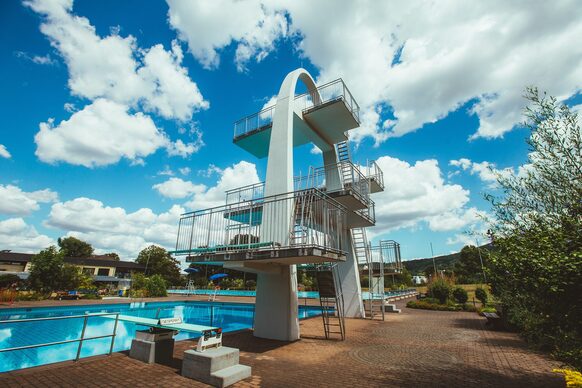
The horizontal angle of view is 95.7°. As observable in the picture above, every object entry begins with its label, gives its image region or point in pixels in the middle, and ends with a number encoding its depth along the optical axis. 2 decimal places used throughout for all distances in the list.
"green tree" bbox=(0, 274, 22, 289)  26.89
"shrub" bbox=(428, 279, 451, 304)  20.00
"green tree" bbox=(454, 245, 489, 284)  49.03
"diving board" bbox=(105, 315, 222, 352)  5.88
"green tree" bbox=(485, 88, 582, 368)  3.63
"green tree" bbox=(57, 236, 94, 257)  67.31
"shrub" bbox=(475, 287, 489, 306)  18.83
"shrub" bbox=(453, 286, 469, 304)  19.70
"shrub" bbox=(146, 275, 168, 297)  28.84
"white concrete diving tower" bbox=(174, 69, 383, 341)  8.09
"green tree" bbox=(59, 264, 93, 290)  22.92
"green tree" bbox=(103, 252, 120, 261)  80.99
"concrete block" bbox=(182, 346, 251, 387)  5.26
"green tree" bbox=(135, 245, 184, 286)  48.44
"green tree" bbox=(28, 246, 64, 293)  21.78
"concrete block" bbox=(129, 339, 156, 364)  6.51
